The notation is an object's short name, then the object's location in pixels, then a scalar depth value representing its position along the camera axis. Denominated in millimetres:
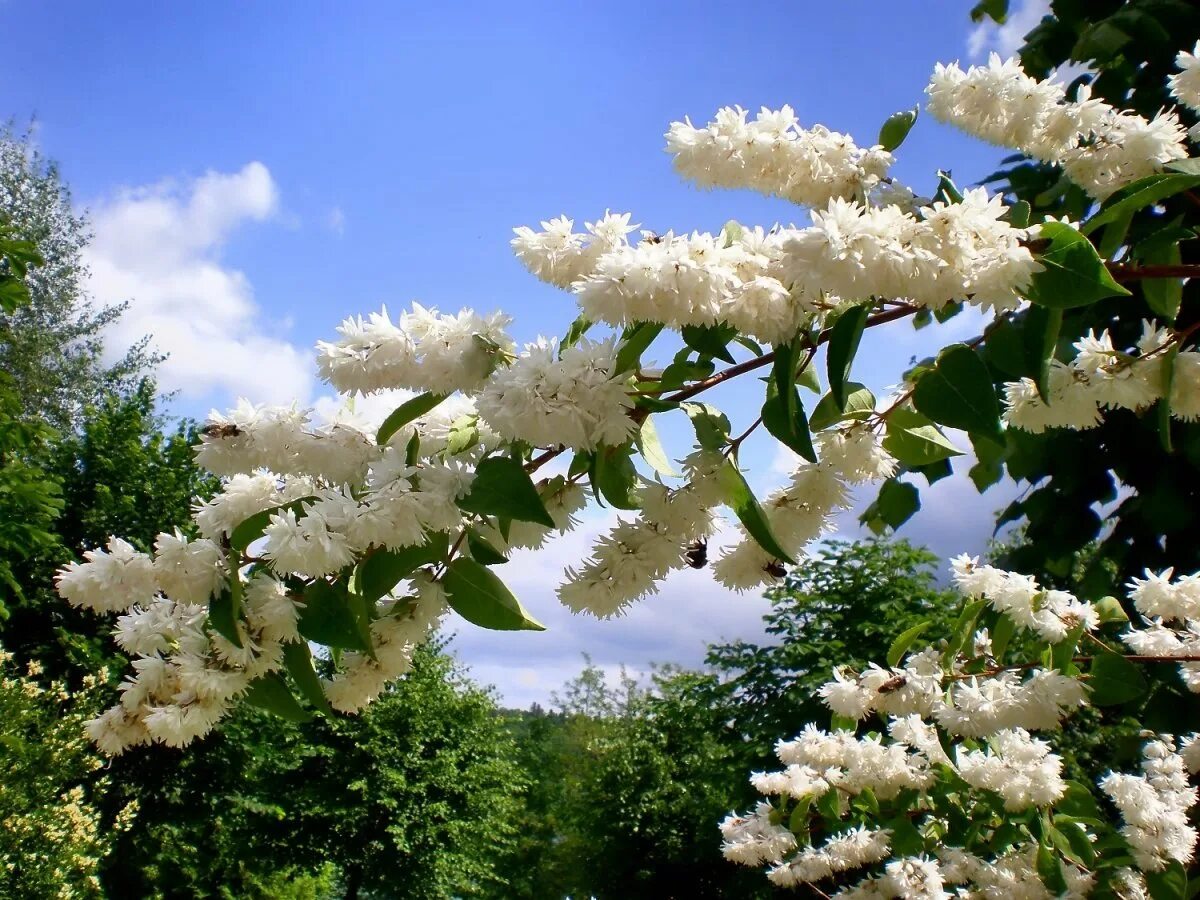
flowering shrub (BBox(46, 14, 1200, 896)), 912
